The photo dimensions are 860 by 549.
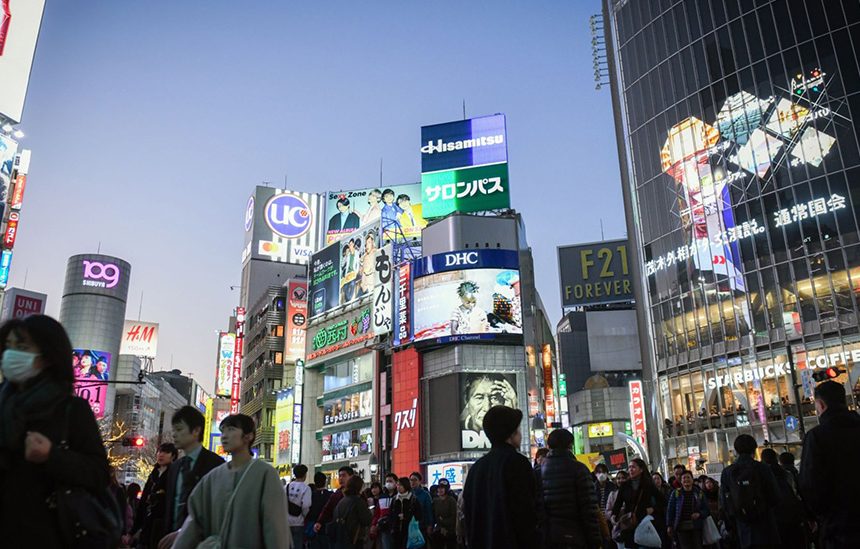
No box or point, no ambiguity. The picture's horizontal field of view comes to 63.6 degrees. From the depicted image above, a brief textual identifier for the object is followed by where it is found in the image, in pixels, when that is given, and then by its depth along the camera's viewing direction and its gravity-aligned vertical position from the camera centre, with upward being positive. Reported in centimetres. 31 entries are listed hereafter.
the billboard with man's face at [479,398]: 4400 +556
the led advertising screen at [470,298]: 4584 +1216
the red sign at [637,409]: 4669 +483
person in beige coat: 408 -9
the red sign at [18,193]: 6412 +2732
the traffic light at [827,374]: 1679 +248
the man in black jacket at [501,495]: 518 -6
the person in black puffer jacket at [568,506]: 618 -18
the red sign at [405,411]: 4588 +512
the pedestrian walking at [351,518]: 1108 -42
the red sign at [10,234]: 6156 +2249
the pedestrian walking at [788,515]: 720 -35
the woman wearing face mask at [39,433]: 272 +25
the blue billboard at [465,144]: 5578 +2680
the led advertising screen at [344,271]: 5506 +1751
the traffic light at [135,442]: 3253 +246
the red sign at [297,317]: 6869 +1662
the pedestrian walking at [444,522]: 1266 -60
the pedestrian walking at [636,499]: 962 -22
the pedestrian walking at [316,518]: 1235 -46
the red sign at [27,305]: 6042 +1658
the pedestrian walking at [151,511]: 631 -14
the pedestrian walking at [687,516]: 1023 -48
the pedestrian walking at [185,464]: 584 +25
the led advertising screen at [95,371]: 8469 +1509
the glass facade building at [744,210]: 3641 +1517
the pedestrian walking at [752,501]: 700 -20
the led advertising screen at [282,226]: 9019 +3358
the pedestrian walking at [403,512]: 1247 -40
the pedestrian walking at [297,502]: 1141 -17
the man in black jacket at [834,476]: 463 +1
